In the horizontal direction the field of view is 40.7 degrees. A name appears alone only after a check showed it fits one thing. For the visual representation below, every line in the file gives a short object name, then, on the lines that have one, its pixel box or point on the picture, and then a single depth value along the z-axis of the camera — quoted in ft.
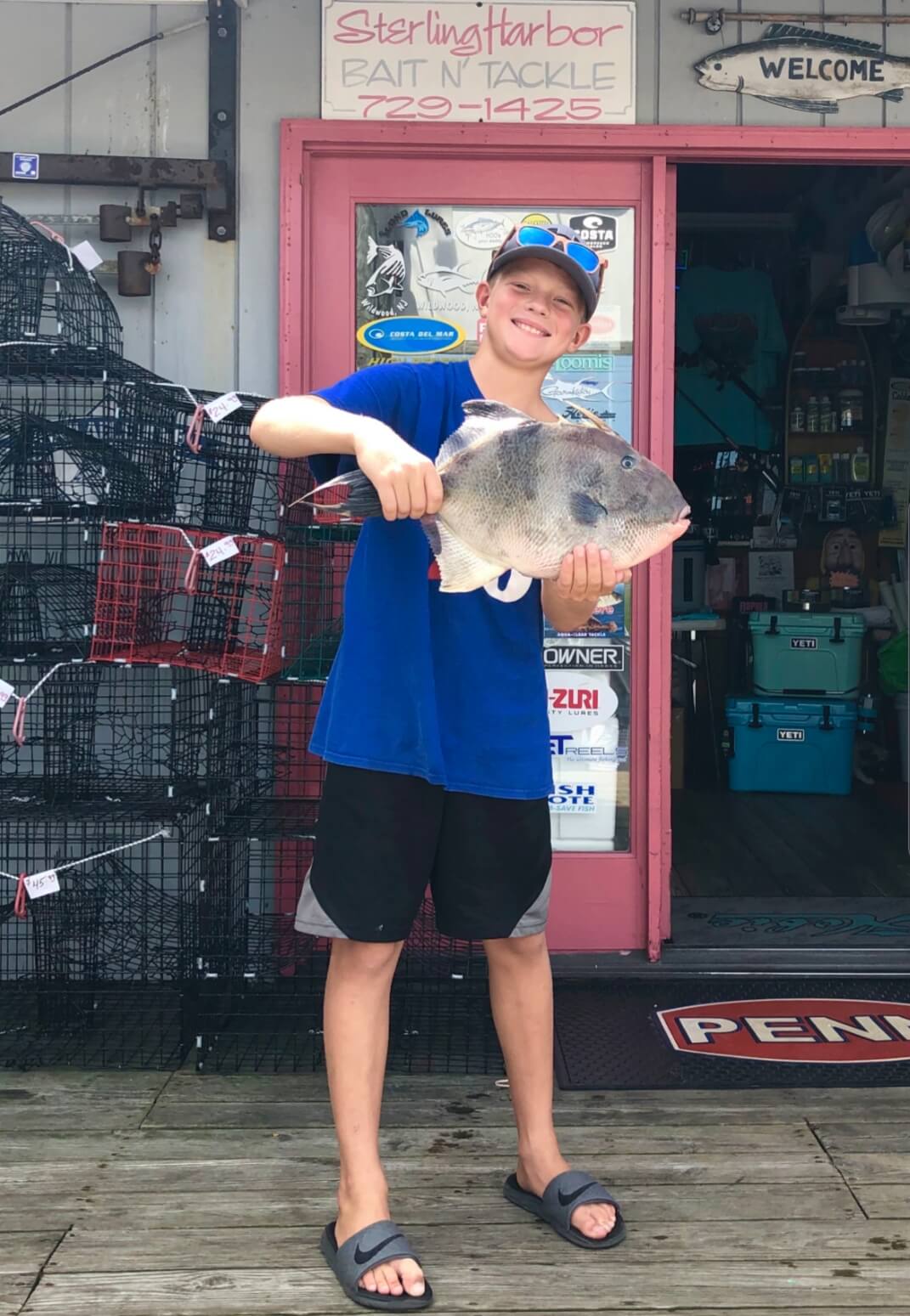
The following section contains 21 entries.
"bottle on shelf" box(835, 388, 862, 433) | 25.05
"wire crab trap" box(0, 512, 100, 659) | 10.80
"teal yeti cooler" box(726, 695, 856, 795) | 21.30
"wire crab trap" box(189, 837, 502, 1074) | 10.29
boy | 7.06
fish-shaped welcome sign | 12.14
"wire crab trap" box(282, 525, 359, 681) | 10.87
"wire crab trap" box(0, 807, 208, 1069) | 10.44
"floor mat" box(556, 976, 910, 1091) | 10.02
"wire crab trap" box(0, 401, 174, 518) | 10.41
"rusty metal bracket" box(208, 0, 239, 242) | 11.90
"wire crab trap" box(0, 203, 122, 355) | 10.62
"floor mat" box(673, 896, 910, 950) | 13.39
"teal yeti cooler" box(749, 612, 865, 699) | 21.44
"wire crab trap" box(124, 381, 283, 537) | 10.36
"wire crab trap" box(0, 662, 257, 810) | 10.43
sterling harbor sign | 11.93
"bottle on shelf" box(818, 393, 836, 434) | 25.20
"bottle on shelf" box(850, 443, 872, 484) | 24.97
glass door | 12.19
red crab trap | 10.09
